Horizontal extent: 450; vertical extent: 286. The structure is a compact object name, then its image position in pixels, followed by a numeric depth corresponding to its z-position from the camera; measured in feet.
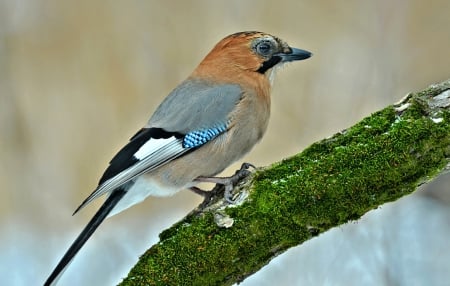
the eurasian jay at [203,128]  18.48
